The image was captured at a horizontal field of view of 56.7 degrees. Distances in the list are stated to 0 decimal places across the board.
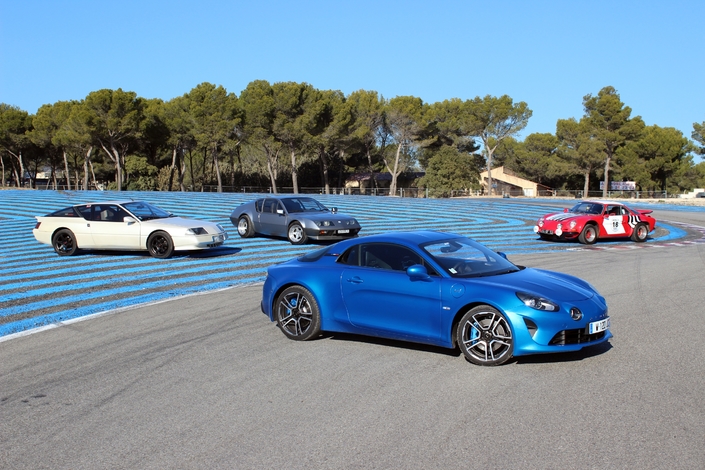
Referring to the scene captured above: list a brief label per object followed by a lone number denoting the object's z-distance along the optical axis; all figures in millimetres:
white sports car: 14609
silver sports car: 17375
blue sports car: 5984
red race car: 19656
